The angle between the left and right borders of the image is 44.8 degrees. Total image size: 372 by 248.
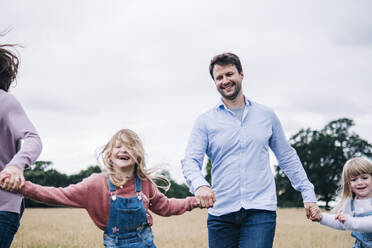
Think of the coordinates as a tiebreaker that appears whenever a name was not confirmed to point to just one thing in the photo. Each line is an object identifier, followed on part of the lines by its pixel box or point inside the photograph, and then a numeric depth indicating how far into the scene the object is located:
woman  3.30
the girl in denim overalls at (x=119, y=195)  3.88
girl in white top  5.08
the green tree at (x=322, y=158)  51.00
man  4.47
